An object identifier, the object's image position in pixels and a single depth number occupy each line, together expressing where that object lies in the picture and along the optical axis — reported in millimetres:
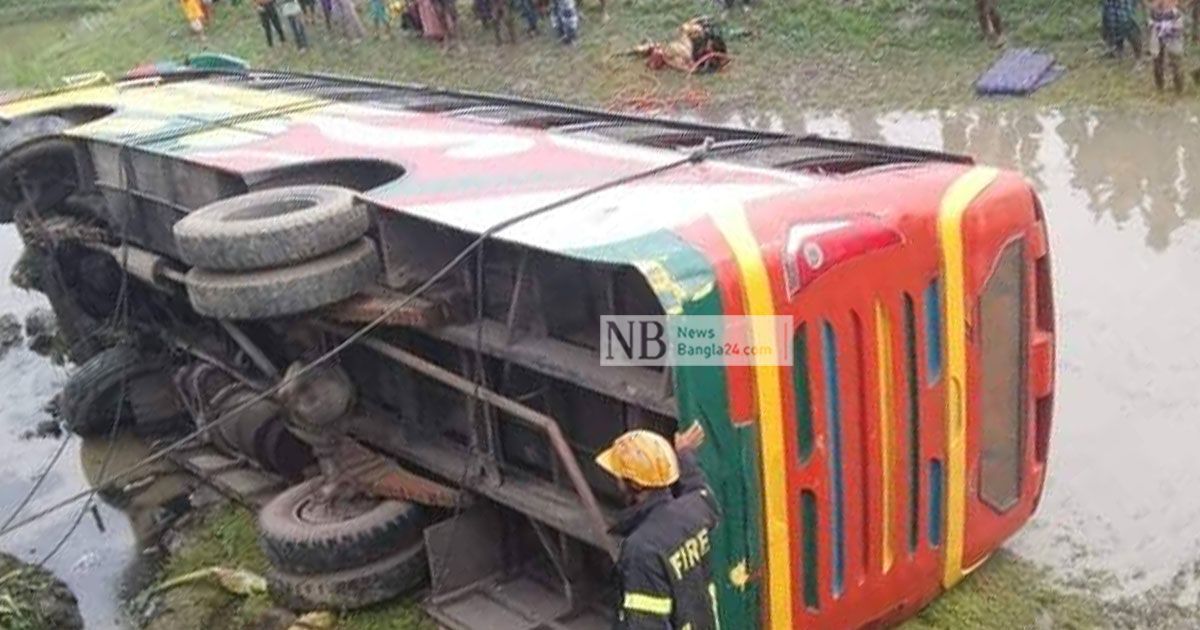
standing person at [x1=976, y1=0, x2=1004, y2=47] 13078
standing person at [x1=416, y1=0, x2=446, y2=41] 16969
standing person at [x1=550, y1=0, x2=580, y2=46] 15555
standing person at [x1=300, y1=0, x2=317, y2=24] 19338
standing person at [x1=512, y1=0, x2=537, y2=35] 16141
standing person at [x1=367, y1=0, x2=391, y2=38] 17969
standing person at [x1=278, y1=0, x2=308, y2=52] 18266
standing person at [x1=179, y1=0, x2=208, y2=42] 20938
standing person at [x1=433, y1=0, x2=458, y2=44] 16812
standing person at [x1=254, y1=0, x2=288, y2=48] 18594
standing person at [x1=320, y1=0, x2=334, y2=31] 18609
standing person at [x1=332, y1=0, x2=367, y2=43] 18234
